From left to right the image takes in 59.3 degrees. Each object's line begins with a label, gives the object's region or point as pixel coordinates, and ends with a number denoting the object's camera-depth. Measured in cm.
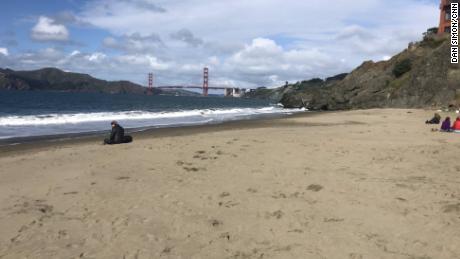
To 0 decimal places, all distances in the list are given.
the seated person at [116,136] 1500
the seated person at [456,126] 1734
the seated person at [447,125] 1734
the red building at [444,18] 5794
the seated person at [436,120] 2163
